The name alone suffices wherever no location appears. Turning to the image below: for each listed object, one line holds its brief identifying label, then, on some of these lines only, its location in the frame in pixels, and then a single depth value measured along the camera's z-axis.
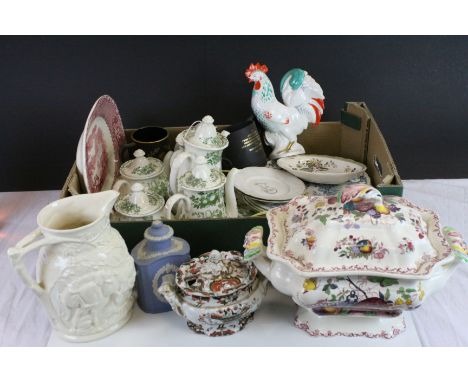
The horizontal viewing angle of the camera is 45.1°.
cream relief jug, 0.93
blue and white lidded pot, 1.04
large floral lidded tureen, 0.90
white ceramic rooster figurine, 1.45
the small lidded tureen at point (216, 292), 0.98
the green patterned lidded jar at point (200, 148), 1.25
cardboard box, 1.12
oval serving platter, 1.38
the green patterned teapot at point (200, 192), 1.18
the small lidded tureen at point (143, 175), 1.27
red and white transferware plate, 1.23
